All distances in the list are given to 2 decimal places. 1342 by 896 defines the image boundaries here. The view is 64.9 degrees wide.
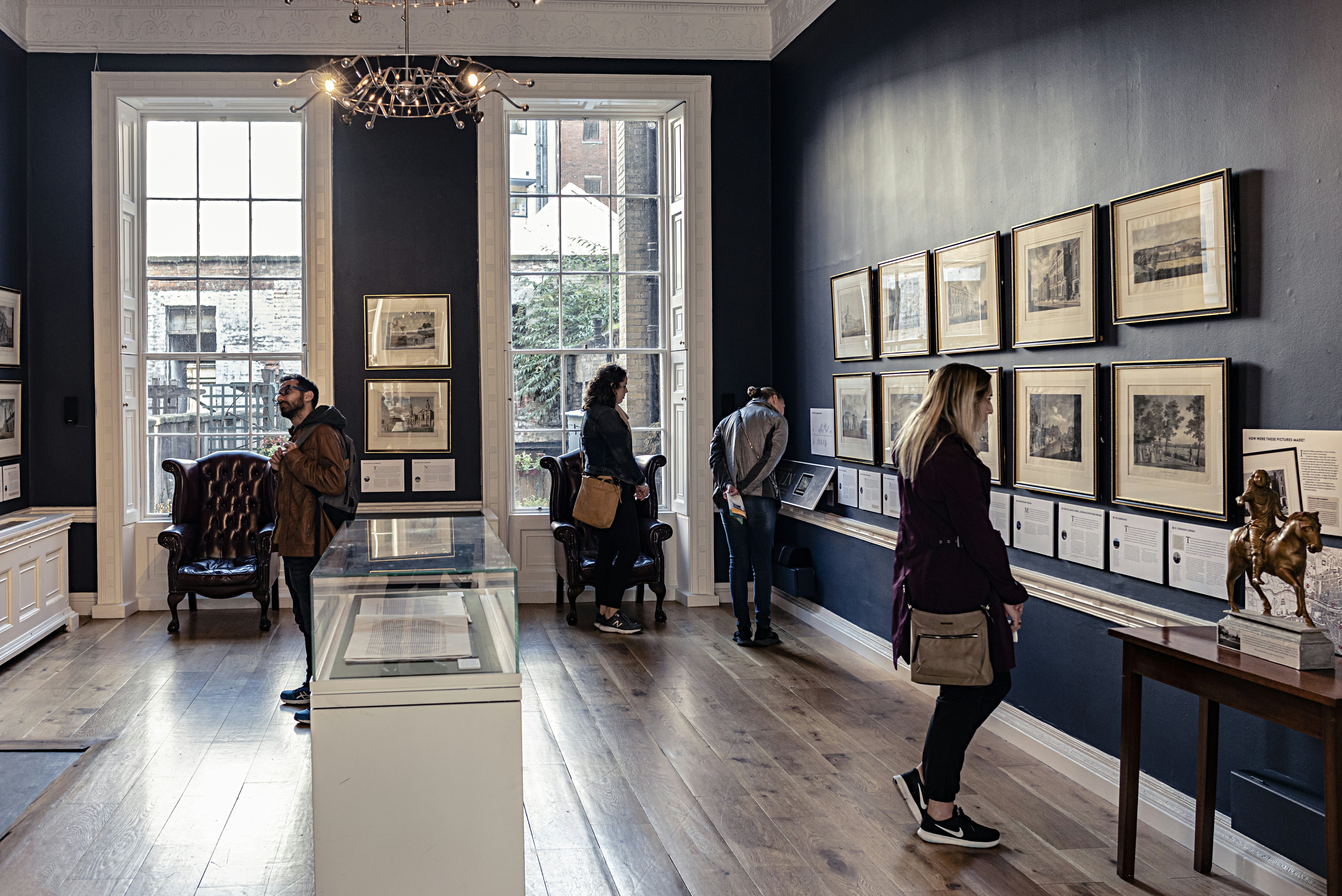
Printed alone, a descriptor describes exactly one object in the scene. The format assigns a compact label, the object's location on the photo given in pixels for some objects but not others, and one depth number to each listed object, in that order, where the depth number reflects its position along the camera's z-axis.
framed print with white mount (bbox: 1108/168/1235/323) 3.39
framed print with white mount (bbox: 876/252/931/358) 5.46
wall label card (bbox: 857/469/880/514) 6.14
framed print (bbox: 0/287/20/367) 7.10
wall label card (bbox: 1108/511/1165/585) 3.73
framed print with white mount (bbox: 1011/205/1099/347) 4.06
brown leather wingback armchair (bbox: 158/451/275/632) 7.38
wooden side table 2.61
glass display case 2.82
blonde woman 3.41
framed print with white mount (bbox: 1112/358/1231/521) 3.43
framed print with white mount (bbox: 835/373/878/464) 6.15
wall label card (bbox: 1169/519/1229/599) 3.43
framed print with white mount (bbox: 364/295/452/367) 7.79
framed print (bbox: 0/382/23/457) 7.10
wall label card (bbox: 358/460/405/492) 7.81
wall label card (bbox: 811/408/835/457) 6.81
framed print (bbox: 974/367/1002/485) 4.75
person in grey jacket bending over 6.44
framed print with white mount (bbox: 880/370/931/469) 5.56
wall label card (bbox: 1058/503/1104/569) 4.07
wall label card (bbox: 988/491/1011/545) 4.71
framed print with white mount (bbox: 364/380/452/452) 7.81
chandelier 4.46
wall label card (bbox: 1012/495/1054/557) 4.41
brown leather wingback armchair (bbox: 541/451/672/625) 7.32
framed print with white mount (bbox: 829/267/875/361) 6.18
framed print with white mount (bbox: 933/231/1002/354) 4.79
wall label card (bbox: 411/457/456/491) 7.85
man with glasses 4.95
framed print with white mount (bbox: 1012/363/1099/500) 4.06
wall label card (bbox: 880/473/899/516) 5.89
